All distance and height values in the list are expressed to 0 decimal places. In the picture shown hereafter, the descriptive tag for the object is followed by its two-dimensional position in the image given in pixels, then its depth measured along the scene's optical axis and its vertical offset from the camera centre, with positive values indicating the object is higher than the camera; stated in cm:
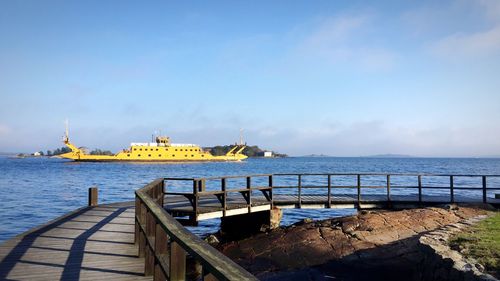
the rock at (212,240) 1481 -316
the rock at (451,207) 1427 -191
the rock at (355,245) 992 -260
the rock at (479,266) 678 -190
